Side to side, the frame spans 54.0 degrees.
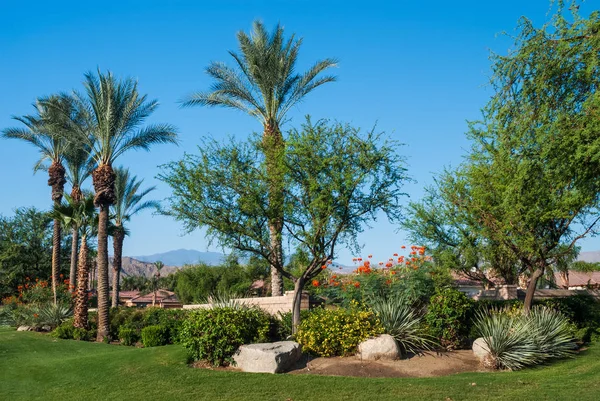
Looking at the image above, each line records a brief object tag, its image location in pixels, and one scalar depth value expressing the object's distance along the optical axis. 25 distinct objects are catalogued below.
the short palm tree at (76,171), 37.06
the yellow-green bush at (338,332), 15.76
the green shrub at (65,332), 26.66
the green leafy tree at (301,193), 18.14
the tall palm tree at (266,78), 25.23
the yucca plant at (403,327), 16.02
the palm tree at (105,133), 26.98
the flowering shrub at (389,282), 18.34
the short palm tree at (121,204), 42.75
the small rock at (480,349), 15.32
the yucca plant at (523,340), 14.92
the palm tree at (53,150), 36.38
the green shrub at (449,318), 16.45
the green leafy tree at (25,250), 51.09
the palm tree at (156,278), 77.14
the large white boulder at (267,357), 14.63
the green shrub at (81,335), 26.48
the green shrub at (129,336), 24.55
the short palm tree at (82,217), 28.91
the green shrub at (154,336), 22.22
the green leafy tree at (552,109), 12.20
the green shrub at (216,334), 15.62
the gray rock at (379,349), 15.26
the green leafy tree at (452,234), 22.77
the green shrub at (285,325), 18.12
